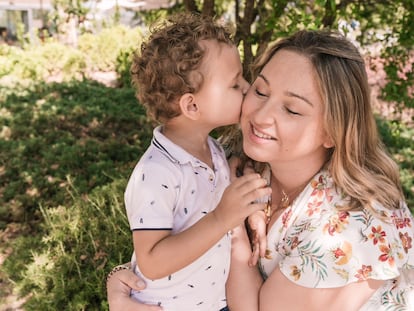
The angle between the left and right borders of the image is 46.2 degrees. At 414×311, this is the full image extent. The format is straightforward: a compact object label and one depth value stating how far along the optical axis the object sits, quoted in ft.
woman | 5.74
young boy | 5.36
